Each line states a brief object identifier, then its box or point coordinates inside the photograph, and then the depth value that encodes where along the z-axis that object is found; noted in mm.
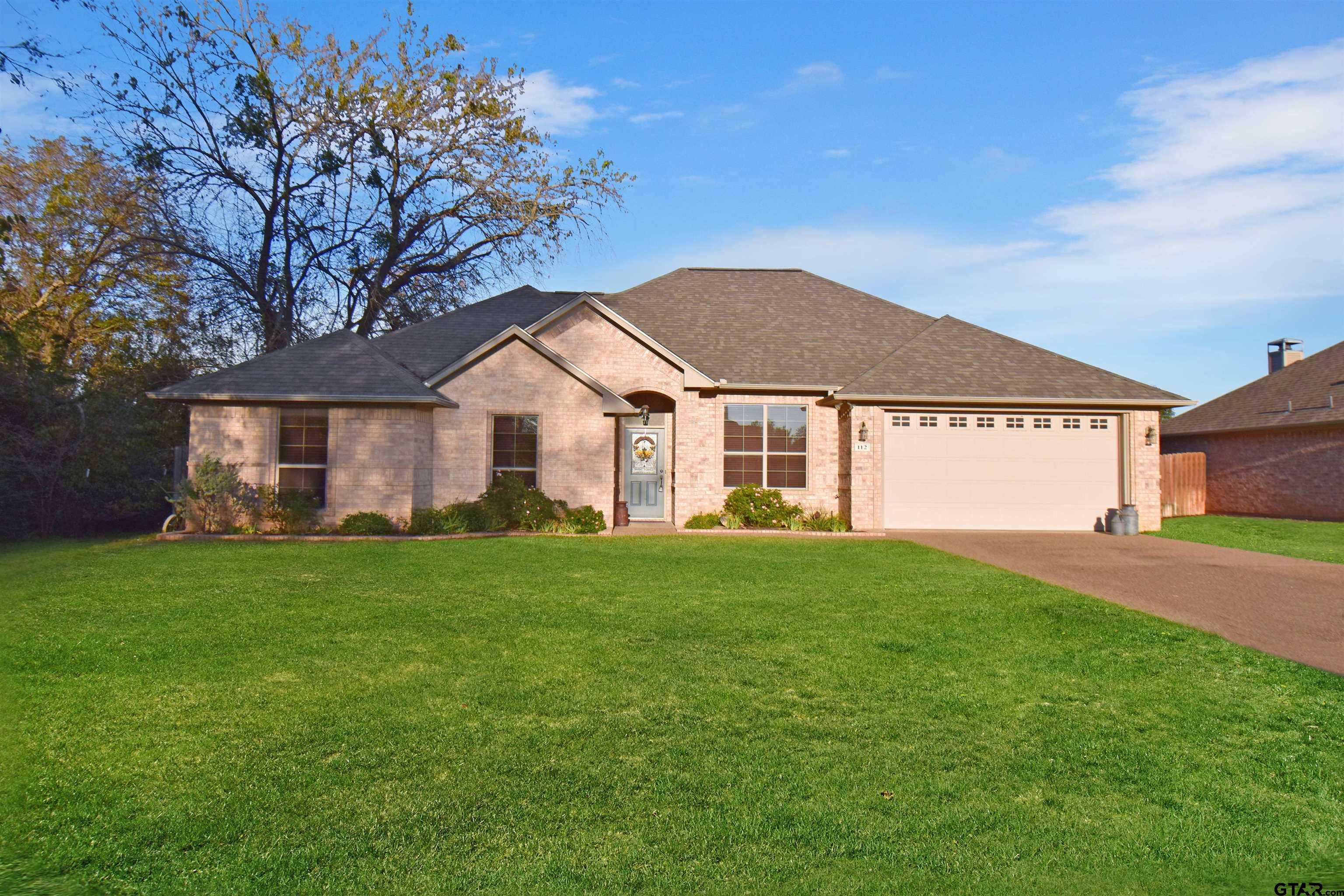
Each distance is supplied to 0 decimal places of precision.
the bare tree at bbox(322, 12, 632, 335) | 24141
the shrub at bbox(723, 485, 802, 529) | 17828
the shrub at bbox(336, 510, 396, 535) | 15523
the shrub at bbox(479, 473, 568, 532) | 16578
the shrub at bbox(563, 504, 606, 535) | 16562
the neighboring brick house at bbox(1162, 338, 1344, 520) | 21469
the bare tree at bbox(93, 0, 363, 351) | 22500
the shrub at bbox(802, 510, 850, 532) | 17594
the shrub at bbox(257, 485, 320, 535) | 15594
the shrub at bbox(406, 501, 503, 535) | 15859
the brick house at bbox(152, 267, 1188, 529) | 16156
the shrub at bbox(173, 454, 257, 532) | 15445
